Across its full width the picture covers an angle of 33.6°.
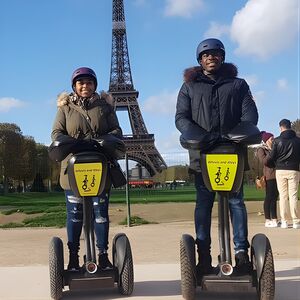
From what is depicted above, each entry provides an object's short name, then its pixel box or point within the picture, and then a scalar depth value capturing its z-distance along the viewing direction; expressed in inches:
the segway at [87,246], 145.9
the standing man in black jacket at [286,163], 323.3
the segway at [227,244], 133.2
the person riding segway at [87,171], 146.3
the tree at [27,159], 1842.9
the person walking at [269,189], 346.6
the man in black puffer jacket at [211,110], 149.3
